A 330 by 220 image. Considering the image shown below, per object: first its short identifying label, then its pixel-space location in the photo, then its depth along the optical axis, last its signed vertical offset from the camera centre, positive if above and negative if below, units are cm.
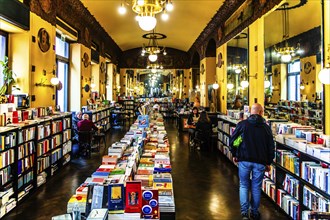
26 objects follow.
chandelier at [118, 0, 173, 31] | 454 +162
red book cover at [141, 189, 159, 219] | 239 -83
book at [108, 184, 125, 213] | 242 -78
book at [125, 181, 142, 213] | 241 -77
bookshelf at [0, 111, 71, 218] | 455 -91
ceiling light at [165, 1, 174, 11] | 493 +181
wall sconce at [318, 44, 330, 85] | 379 +46
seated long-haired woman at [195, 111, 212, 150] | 952 -68
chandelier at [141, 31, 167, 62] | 1330 +434
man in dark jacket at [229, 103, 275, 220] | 404 -66
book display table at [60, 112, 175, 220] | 241 -79
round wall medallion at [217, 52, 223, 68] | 1065 +182
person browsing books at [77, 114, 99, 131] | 860 -52
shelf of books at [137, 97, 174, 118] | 2259 +16
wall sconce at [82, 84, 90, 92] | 1106 +81
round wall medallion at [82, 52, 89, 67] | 1098 +192
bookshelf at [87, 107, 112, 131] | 1136 -39
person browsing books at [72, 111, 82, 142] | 981 -45
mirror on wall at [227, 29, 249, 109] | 812 +125
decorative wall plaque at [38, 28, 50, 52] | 689 +171
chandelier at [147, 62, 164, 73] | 1989 +304
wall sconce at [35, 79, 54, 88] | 684 +61
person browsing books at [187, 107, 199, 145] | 1055 -53
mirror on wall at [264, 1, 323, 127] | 545 +117
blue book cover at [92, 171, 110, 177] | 330 -78
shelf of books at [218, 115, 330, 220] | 350 -90
